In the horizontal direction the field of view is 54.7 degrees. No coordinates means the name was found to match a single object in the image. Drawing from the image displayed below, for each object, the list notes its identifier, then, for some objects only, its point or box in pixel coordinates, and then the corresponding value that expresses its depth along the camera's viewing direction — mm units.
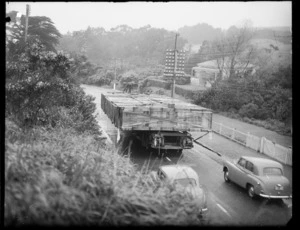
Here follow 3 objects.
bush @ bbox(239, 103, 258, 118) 23328
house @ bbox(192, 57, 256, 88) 28869
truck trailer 11828
